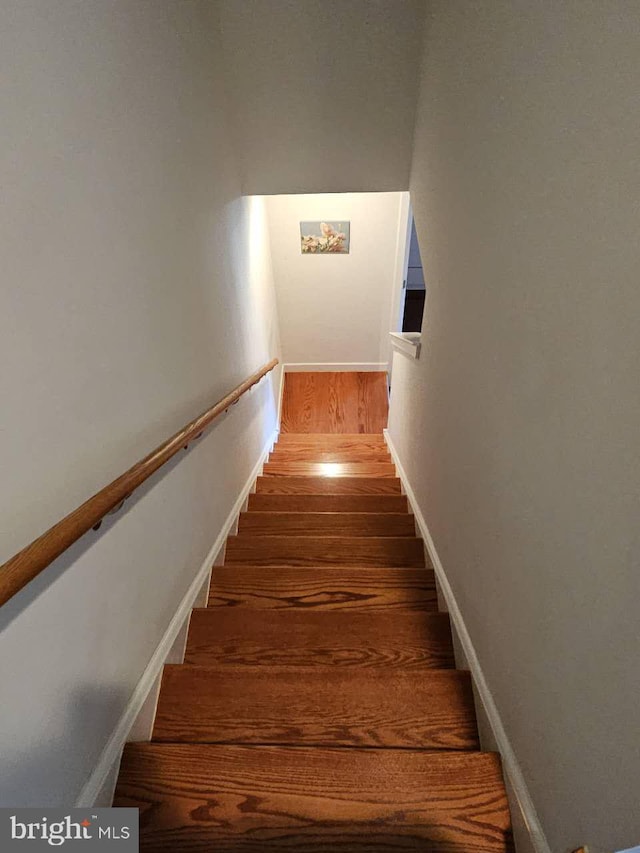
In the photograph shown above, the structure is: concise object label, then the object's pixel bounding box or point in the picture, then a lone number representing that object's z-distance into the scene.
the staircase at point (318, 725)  0.90
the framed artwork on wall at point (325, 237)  3.99
